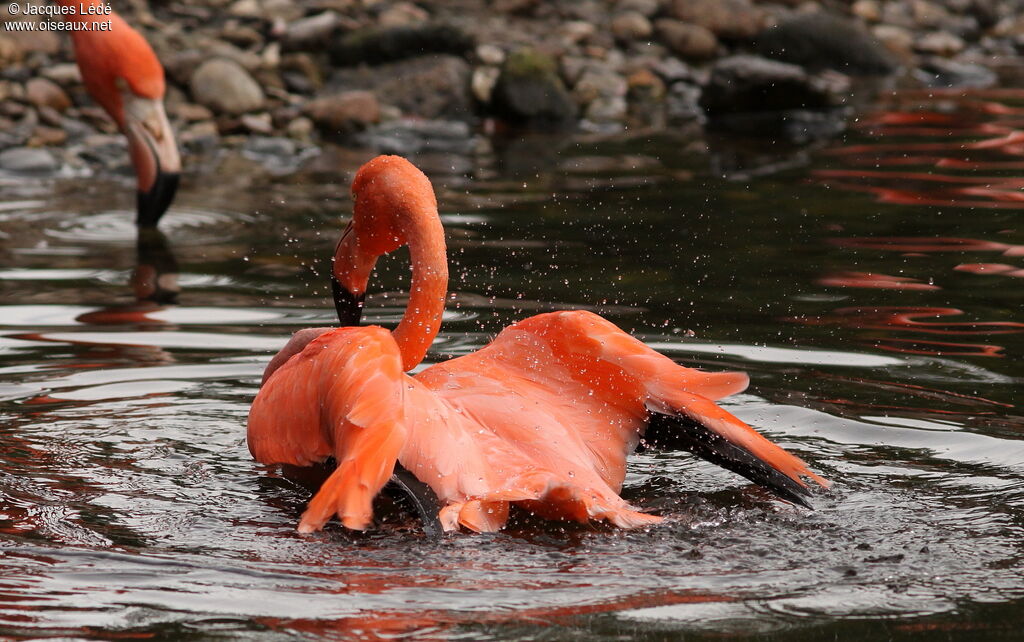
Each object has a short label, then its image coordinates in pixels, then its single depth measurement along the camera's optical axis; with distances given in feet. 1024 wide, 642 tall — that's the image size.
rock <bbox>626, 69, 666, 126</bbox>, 48.91
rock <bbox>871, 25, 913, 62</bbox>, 56.70
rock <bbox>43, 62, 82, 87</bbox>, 41.14
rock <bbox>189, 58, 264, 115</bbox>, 42.11
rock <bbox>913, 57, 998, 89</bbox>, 50.62
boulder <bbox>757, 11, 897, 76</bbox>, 52.34
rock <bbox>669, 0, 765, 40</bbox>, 54.44
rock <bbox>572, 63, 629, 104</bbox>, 47.88
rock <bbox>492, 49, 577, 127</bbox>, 45.09
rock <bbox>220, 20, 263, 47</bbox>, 45.83
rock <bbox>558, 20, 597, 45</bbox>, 51.60
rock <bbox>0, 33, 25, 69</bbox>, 41.49
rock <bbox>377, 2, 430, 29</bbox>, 49.01
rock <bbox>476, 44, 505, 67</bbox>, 47.75
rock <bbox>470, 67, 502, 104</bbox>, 45.98
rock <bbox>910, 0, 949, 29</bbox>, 61.05
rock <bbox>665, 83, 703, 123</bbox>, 46.88
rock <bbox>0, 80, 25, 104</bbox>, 39.81
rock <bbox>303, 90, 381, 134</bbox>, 42.68
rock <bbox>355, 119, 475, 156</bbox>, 41.16
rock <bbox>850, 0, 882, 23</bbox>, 60.29
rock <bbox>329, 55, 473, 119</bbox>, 45.29
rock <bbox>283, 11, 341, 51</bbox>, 46.57
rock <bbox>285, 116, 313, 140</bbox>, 41.96
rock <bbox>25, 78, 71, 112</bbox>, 40.06
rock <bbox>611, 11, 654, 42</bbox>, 53.31
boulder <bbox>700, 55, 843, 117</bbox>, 44.47
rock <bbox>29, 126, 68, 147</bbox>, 38.58
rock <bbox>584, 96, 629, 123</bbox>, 46.44
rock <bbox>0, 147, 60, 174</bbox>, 36.76
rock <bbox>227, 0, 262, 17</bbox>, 47.37
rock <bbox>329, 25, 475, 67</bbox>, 46.83
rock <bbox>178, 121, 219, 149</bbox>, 40.63
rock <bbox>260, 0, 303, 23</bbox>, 47.52
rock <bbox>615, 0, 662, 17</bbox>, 54.85
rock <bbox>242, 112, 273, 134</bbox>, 41.78
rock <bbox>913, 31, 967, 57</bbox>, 57.36
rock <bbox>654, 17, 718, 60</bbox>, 53.26
